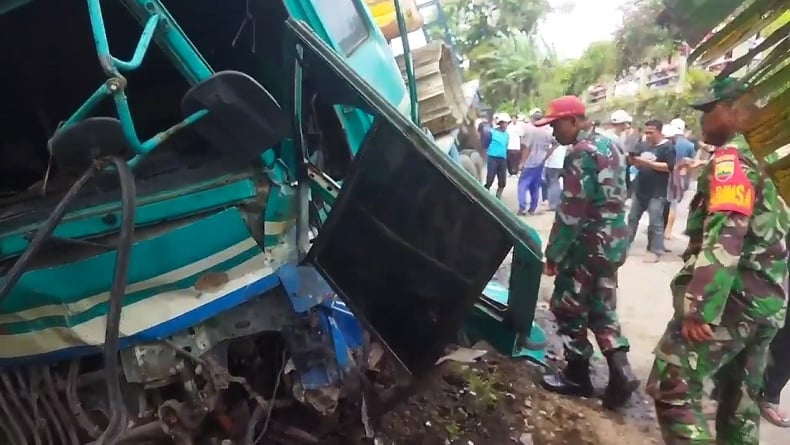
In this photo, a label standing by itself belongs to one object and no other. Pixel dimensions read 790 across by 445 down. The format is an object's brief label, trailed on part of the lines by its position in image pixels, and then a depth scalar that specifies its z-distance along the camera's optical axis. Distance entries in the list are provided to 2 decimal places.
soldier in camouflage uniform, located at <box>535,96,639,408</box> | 3.58
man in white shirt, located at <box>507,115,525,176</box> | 11.21
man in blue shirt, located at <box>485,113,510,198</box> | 10.52
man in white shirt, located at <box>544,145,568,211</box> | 9.60
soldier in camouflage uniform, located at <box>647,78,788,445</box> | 2.64
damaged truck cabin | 1.99
